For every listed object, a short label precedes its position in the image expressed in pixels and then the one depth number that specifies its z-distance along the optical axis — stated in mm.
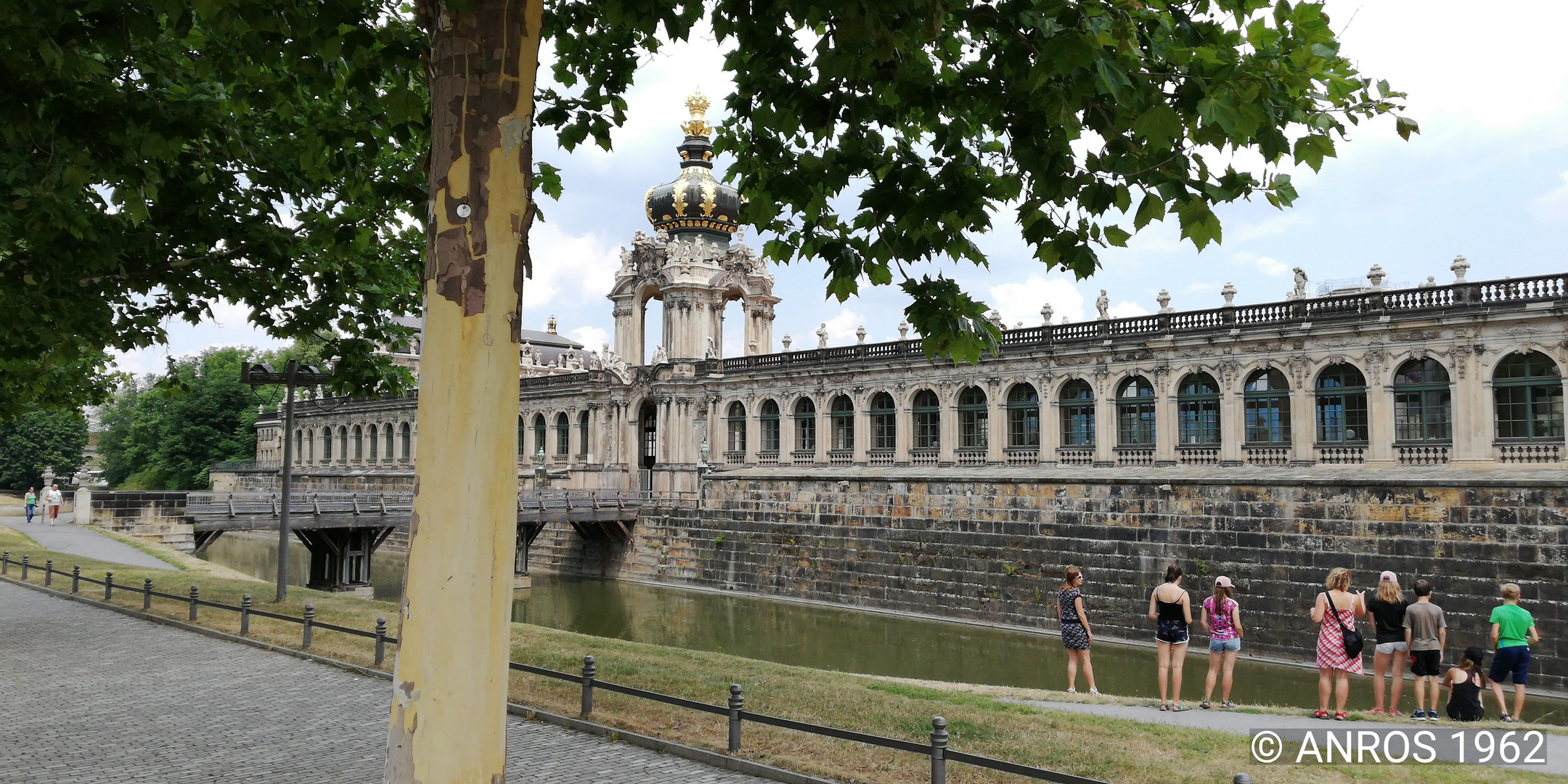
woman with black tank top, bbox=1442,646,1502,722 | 11516
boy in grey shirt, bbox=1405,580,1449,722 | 11914
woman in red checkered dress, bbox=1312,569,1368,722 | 11922
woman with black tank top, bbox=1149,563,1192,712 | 12133
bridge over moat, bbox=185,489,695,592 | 28578
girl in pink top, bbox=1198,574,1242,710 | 12312
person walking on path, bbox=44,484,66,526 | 40625
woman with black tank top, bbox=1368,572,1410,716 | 12227
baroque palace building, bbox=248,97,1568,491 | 22562
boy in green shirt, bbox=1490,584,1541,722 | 11891
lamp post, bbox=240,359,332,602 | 19250
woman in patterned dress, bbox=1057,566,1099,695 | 13188
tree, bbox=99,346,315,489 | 71438
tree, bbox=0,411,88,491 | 74938
